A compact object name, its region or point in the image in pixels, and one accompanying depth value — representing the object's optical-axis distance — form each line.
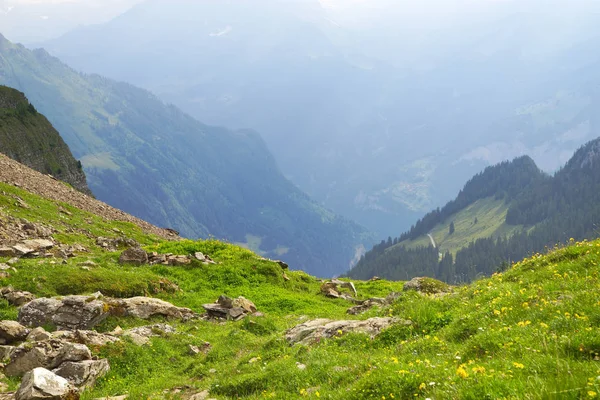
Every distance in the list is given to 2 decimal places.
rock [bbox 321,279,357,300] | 35.94
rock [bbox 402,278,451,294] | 30.48
